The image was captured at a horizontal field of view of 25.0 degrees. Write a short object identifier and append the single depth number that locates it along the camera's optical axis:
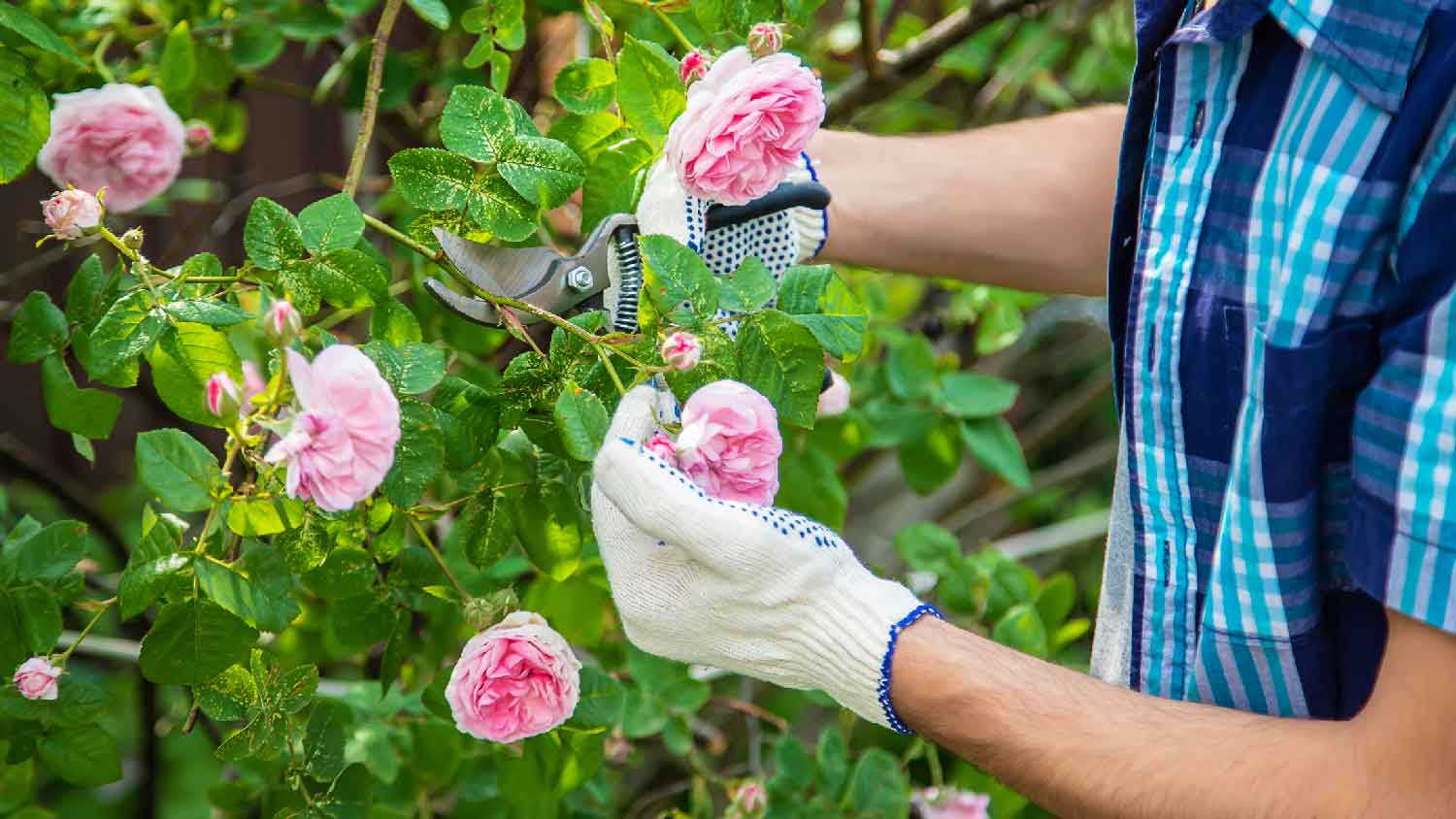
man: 1.65
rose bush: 1.69
